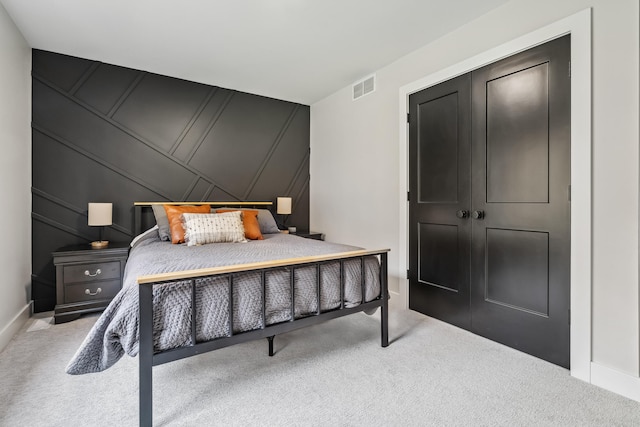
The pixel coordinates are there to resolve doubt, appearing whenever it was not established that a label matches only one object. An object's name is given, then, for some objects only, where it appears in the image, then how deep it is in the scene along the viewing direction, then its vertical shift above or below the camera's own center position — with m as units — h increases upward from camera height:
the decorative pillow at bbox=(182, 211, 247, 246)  2.74 -0.14
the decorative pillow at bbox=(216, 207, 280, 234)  3.65 -0.12
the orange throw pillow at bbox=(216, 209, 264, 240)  3.16 -0.13
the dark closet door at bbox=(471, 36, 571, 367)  2.02 +0.08
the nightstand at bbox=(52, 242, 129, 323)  2.75 -0.59
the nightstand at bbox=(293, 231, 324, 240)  3.99 -0.28
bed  1.47 -0.48
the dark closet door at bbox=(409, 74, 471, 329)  2.61 +0.10
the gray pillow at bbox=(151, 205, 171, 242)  2.99 -0.09
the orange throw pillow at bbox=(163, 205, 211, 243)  2.83 -0.04
